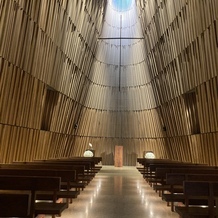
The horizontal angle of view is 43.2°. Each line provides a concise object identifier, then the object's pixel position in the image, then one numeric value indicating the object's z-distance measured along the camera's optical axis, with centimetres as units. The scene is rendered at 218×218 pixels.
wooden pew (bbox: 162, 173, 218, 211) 457
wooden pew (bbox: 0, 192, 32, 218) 229
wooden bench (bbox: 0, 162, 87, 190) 608
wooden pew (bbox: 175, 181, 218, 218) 325
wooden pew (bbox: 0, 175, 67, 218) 314
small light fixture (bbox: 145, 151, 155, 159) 1903
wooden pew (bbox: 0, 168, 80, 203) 455
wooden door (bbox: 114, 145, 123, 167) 2125
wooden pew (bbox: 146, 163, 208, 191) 623
